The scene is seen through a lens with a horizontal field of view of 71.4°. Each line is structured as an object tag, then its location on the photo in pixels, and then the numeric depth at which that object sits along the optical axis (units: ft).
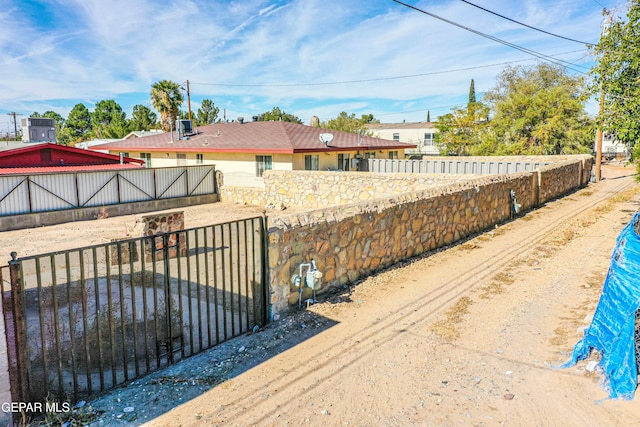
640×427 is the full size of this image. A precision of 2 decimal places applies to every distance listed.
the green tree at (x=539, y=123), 104.73
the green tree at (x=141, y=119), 204.54
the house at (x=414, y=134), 178.29
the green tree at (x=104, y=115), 224.74
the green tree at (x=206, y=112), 236.43
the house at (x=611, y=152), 162.06
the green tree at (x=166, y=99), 136.87
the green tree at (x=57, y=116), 318.65
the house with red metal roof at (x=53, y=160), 66.85
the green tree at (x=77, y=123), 265.54
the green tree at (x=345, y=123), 195.77
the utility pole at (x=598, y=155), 85.61
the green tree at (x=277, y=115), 224.94
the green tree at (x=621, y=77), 35.91
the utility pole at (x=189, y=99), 133.28
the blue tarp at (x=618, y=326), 14.92
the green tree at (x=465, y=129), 119.75
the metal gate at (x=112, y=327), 14.24
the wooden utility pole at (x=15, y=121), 261.89
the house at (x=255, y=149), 73.72
